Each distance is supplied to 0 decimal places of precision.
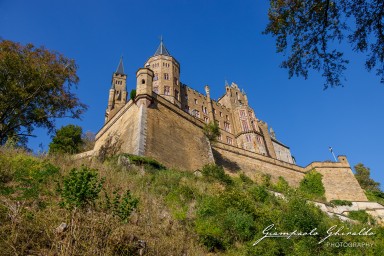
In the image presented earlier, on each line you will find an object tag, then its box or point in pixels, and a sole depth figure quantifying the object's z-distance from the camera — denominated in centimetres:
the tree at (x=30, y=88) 1658
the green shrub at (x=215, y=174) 1875
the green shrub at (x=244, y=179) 2485
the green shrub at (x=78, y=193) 646
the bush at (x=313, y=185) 3078
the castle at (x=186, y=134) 2267
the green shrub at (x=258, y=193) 1785
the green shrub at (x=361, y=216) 2569
